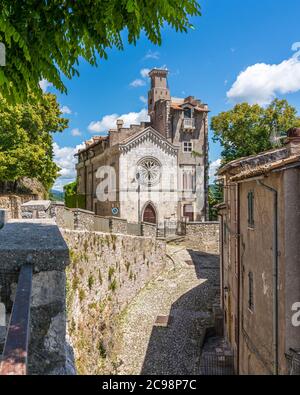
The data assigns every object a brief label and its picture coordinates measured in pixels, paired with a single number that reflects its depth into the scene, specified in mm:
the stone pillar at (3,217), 5184
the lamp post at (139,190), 33219
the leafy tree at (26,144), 22953
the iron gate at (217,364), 14141
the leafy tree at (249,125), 33012
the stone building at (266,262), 8109
